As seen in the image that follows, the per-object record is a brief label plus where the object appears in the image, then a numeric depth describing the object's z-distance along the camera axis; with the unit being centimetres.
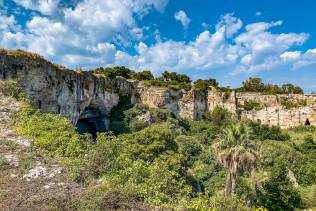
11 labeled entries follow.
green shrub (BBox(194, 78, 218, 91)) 5143
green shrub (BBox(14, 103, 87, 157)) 953
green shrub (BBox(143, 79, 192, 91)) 4483
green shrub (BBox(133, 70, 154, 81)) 5003
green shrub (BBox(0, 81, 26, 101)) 1467
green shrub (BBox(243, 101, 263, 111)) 5125
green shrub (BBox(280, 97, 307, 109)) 4916
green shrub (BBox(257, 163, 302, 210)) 2188
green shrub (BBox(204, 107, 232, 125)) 4812
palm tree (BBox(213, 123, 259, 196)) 1859
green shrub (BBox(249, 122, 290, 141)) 4172
